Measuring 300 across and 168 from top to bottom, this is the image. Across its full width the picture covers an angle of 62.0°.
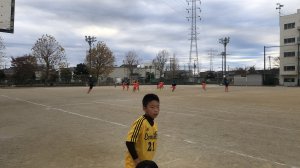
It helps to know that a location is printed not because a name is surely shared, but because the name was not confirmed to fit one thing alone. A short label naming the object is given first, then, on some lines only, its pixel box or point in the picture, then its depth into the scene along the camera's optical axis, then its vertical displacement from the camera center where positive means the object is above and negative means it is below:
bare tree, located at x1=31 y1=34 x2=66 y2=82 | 58.29 +6.69
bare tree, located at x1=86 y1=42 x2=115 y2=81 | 65.89 +5.69
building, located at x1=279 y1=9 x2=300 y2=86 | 59.02 +7.87
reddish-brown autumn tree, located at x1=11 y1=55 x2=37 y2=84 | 61.12 +3.14
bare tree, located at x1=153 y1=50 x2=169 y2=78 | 90.09 +7.11
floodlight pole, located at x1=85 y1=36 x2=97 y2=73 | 60.78 +10.20
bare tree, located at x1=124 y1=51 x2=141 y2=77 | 85.84 +7.16
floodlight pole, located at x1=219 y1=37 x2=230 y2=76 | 66.28 +10.82
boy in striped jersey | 2.75 -0.61
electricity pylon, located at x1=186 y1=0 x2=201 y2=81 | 57.30 +10.12
